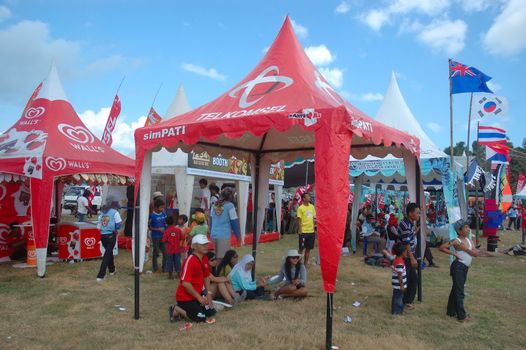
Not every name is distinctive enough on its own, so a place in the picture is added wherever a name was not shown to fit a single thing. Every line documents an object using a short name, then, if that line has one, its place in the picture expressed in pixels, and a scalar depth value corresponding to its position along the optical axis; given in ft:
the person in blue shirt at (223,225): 24.27
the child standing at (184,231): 26.71
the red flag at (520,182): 98.24
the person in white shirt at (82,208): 46.09
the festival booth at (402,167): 30.89
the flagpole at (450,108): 34.63
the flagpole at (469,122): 41.25
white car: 91.39
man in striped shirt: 20.36
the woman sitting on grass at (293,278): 21.59
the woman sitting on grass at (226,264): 21.81
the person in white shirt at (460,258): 18.52
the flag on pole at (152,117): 42.96
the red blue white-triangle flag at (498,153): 47.29
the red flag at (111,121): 42.24
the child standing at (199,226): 24.81
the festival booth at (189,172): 39.11
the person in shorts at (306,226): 31.78
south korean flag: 39.53
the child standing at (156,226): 28.99
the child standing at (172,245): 26.35
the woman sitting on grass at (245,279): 21.35
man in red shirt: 17.16
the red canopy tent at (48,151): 27.37
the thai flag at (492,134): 47.09
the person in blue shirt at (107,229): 26.50
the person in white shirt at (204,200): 39.73
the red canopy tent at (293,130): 14.55
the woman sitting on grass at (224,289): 20.13
